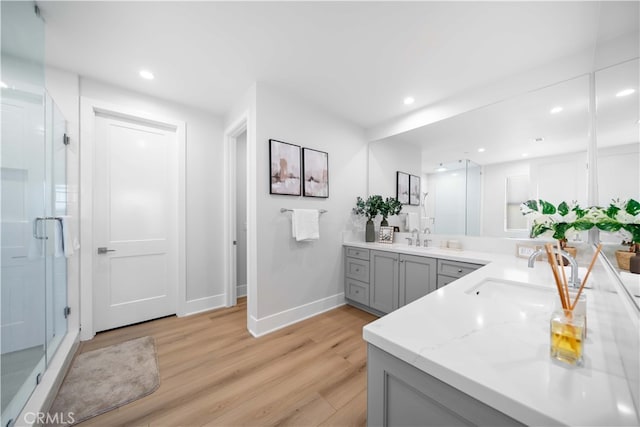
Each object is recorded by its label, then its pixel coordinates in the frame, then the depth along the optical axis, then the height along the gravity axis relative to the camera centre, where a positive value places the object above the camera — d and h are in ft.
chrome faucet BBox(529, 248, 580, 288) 3.30 -0.82
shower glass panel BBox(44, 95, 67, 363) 5.59 -0.38
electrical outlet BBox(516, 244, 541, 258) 6.37 -1.03
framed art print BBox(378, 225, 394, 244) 10.25 -0.99
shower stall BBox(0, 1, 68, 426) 3.86 -0.11
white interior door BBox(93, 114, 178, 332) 7.74 -0.36
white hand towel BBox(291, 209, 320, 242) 8.16 -0.43
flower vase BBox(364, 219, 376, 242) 10.35 -0.88
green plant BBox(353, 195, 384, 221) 10.18 +0.28
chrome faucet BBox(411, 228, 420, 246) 9.26 -0.98
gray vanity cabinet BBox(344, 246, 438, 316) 7.54 -2.38
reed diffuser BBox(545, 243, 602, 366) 1.86 -1.01
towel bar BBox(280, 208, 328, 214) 8.12 +0.07
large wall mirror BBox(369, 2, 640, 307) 2.69 +1.58
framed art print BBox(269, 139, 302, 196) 7.87 +1.55
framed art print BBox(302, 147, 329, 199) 8.76 +1.53
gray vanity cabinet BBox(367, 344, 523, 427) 1.72 -1.60
